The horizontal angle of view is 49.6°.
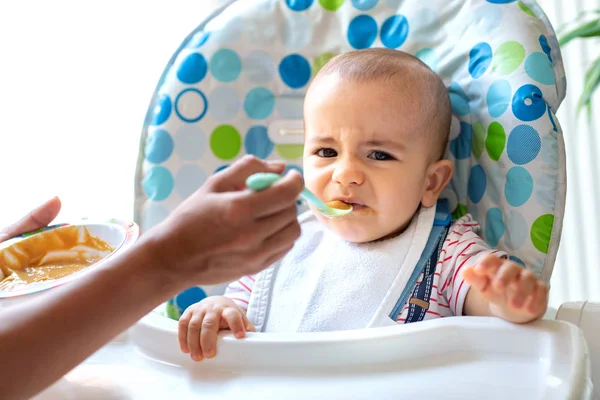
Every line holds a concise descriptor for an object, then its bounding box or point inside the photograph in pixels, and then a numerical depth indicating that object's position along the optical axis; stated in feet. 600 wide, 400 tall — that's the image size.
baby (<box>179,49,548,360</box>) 3.16
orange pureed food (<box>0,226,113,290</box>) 3.15
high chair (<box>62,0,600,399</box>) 2.39
